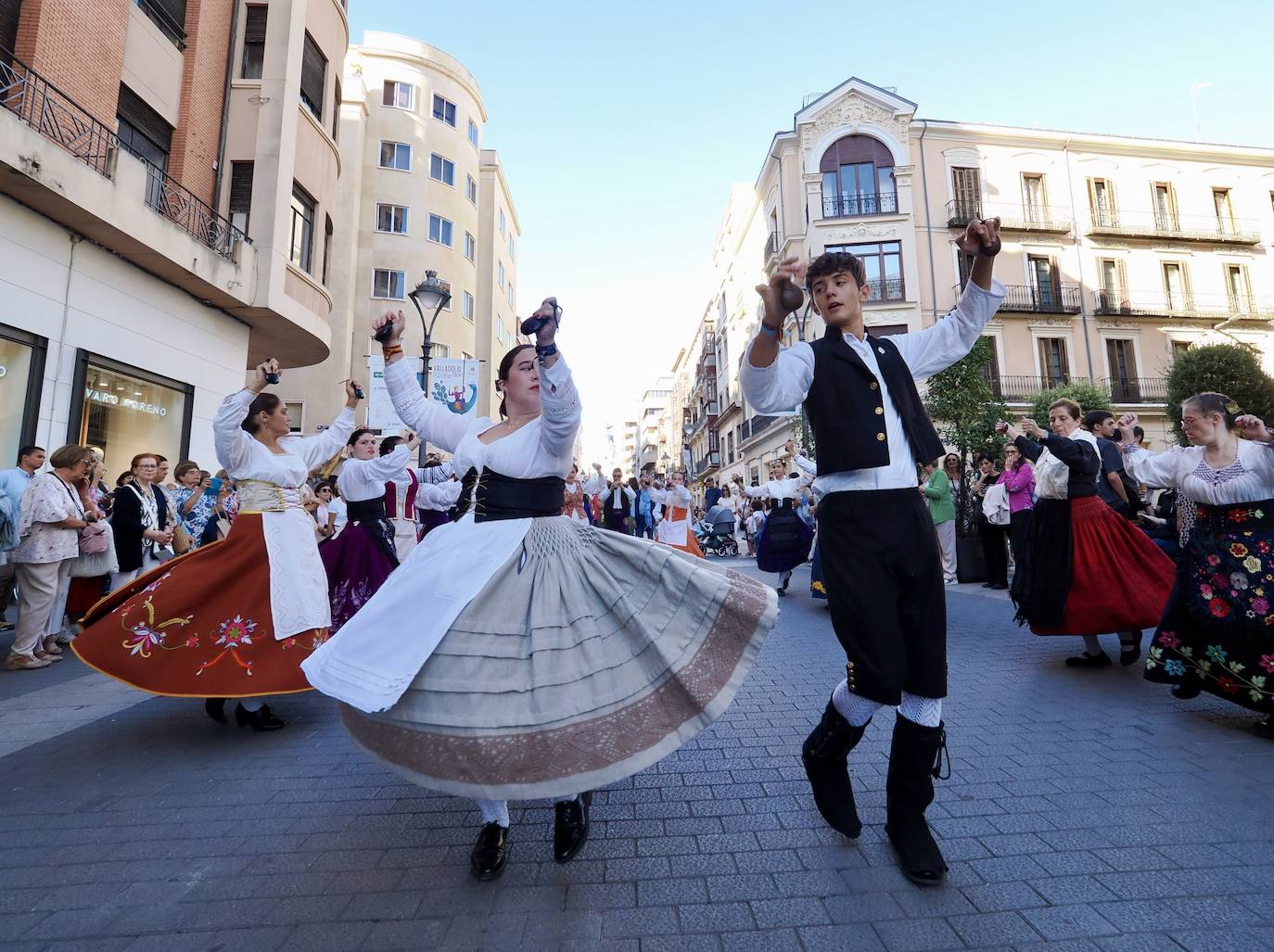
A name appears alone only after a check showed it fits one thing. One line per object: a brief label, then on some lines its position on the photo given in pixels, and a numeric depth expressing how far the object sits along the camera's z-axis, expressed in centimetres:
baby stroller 2220
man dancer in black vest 263
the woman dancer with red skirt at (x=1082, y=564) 544
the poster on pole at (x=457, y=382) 1688
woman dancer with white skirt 230
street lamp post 1306
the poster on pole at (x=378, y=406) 1534
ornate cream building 2984
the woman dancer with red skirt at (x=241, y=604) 423
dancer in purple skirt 589
